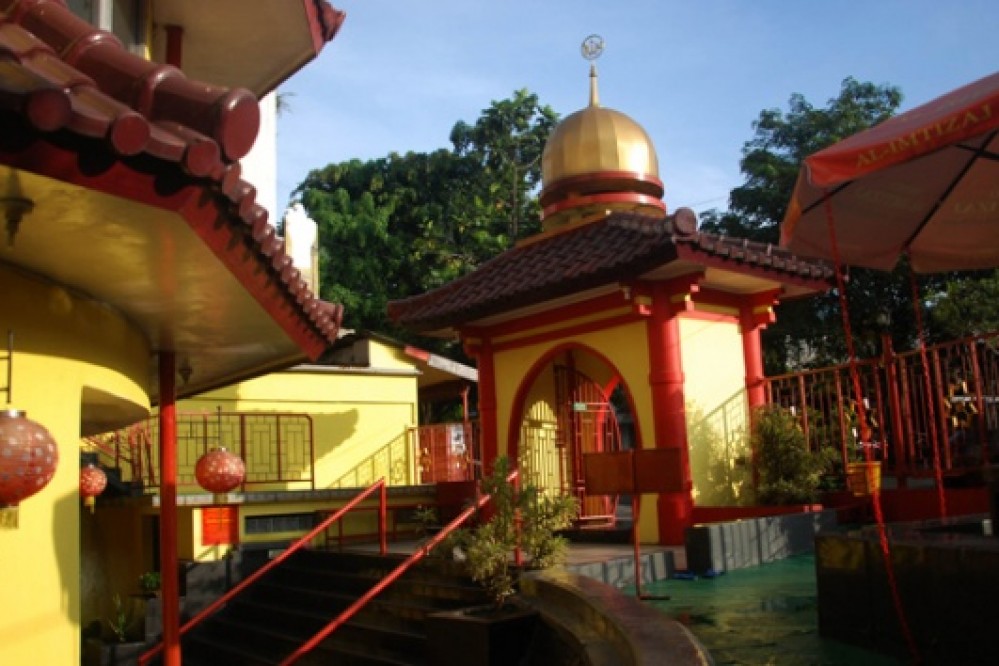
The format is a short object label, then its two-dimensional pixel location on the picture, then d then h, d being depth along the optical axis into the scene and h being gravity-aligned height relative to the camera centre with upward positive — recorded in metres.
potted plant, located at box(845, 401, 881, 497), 8.72 -0.17
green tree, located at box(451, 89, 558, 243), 32.56 +11.60
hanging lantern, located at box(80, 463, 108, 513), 10.16 +0.13
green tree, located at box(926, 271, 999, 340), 17.61 +2.68
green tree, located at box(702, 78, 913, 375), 21.77 +6.18
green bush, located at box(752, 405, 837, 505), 11.24 -0.02
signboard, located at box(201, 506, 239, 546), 11.60 -0.46
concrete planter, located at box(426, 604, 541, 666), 6.79 -1.18
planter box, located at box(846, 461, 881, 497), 8.78 -0.19
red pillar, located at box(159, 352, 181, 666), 6.73 -0.26
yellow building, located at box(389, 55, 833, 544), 11.81 +2.12
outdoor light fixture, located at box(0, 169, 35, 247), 3.36 +1.07
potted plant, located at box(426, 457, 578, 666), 6.86 -0.75
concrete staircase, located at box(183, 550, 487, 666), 8.62 -1.36
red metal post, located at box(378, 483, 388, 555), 10.15 -0.47
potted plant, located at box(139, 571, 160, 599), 10.87 -1.05
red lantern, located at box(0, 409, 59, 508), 3.74 +0.16
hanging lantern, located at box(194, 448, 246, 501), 10.58 +0.20
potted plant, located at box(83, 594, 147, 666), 10.21 -1.65
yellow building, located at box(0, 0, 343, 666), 2.90 +1.08
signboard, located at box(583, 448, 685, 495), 8.13 -0.04
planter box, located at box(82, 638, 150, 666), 10.19 -1.73
